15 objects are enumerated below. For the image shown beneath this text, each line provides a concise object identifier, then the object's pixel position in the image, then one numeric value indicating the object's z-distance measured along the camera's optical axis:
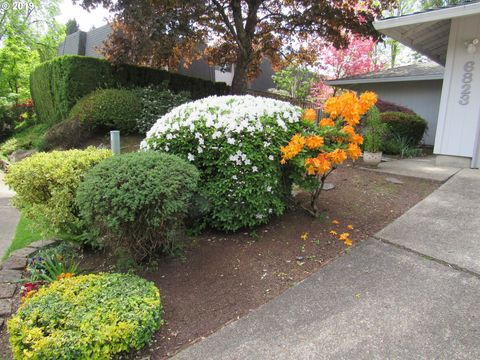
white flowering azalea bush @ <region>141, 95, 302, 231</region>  3.12
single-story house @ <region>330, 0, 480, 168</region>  5.66
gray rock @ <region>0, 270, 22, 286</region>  2.88
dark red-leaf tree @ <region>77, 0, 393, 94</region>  7.73
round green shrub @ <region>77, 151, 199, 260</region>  2.31
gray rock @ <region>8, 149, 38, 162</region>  9.34
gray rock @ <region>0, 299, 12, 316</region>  2.45
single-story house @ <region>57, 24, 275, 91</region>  16.80
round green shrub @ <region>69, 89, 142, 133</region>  8.08
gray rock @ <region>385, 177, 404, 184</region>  4.93
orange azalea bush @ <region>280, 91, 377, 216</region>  3.09
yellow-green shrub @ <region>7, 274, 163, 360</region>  1.75
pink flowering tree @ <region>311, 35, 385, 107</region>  17.98
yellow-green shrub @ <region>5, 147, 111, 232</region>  3.04
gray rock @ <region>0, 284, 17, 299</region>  2.65
